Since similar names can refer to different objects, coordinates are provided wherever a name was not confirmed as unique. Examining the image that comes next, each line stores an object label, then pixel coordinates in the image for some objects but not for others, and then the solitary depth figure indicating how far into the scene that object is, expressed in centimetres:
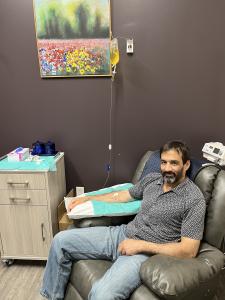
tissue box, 222
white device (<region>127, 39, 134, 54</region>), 222
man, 145
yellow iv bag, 219
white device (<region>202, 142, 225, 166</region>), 194
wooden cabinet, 206
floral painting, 219
